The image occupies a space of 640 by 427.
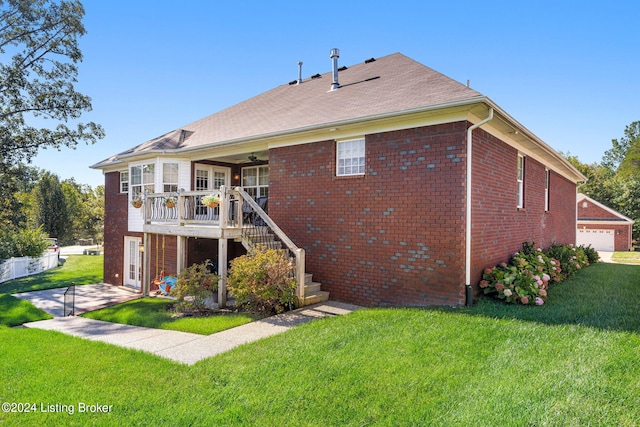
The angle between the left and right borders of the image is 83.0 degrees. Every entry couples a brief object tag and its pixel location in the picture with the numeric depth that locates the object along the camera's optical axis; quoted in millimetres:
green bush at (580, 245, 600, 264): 16000
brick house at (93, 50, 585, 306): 7367
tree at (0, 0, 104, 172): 16922
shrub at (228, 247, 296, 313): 7504
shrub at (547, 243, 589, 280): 11383
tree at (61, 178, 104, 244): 40156
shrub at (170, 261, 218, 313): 8323
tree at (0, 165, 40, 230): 18719
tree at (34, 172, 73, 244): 34031
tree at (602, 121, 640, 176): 38922
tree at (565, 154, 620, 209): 38000
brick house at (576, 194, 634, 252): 28859
